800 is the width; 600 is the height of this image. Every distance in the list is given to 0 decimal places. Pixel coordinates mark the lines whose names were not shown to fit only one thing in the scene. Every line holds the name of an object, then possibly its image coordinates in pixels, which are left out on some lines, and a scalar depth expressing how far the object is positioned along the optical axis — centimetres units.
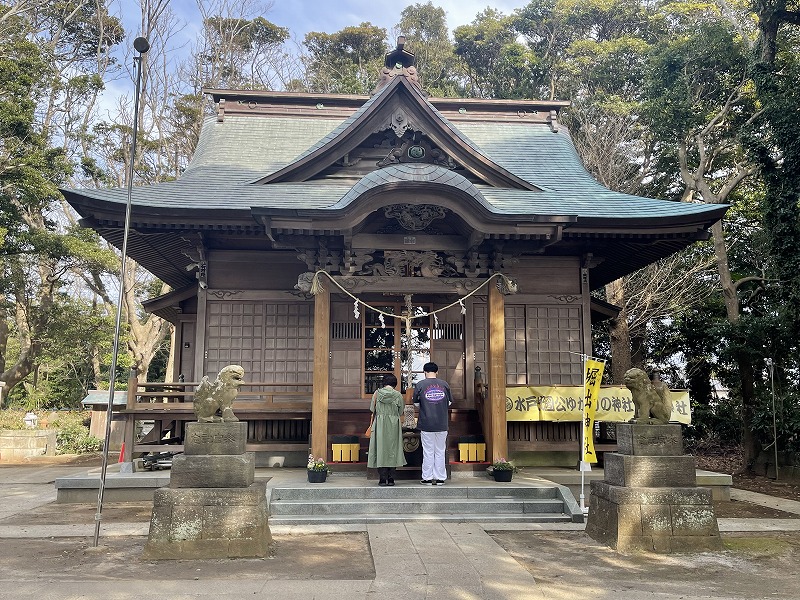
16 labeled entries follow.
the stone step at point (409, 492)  880
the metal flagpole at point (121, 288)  671
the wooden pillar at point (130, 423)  1060
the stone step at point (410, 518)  812
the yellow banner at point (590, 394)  877
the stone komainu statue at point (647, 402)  724
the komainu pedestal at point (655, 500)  671
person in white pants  923
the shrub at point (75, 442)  2008
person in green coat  918
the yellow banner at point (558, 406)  1147
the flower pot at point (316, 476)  945
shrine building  1019
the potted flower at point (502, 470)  962
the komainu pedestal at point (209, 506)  627
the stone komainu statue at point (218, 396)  681
